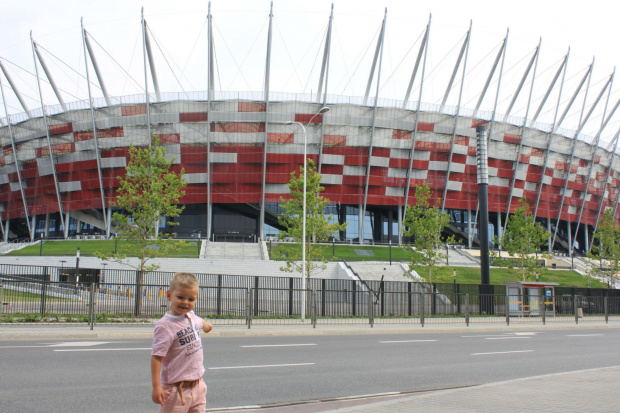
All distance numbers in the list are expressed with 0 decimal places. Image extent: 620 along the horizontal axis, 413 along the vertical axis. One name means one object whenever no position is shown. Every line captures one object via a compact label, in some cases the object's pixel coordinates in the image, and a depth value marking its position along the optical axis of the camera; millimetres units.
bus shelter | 29219
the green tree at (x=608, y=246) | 51438
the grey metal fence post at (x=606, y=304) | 29367
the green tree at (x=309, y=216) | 32312
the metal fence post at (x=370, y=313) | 21594
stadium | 65062
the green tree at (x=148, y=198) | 26938
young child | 3891
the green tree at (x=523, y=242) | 43469
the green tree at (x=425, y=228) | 36156
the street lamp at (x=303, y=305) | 22625
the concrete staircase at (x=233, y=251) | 52353
